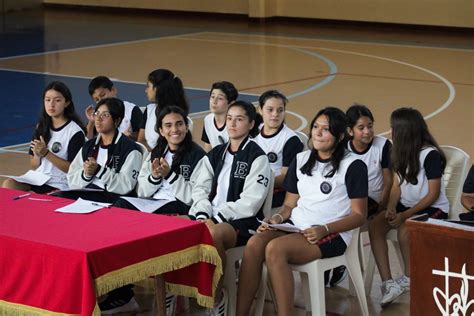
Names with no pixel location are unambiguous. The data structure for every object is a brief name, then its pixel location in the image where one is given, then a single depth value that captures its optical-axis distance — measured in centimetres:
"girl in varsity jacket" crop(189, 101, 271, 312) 748
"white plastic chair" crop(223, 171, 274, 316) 739
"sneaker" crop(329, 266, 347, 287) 833
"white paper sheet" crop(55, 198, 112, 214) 705
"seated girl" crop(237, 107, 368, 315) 703
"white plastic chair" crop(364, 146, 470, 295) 820
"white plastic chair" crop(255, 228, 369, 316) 709
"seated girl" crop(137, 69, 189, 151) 965
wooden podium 508
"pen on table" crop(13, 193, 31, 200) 750
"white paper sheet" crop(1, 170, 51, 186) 880
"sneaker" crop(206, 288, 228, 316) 737
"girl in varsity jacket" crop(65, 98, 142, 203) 830
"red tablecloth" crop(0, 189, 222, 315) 606
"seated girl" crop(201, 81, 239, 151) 936
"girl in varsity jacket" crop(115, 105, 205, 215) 793
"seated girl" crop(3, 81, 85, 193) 887
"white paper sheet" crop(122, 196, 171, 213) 776
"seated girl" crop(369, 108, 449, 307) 788
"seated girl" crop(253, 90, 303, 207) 847
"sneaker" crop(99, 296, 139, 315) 777
